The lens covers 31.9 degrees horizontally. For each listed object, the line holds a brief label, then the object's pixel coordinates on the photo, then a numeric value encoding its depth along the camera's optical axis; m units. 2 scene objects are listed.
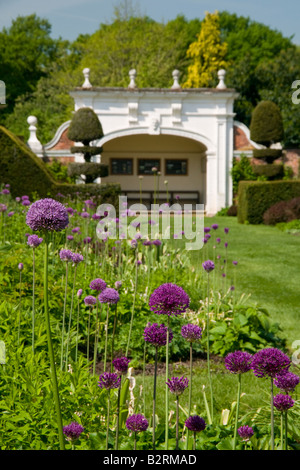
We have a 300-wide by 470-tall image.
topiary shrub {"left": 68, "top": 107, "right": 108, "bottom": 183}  14.43
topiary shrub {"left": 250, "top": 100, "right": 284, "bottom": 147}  16.39
